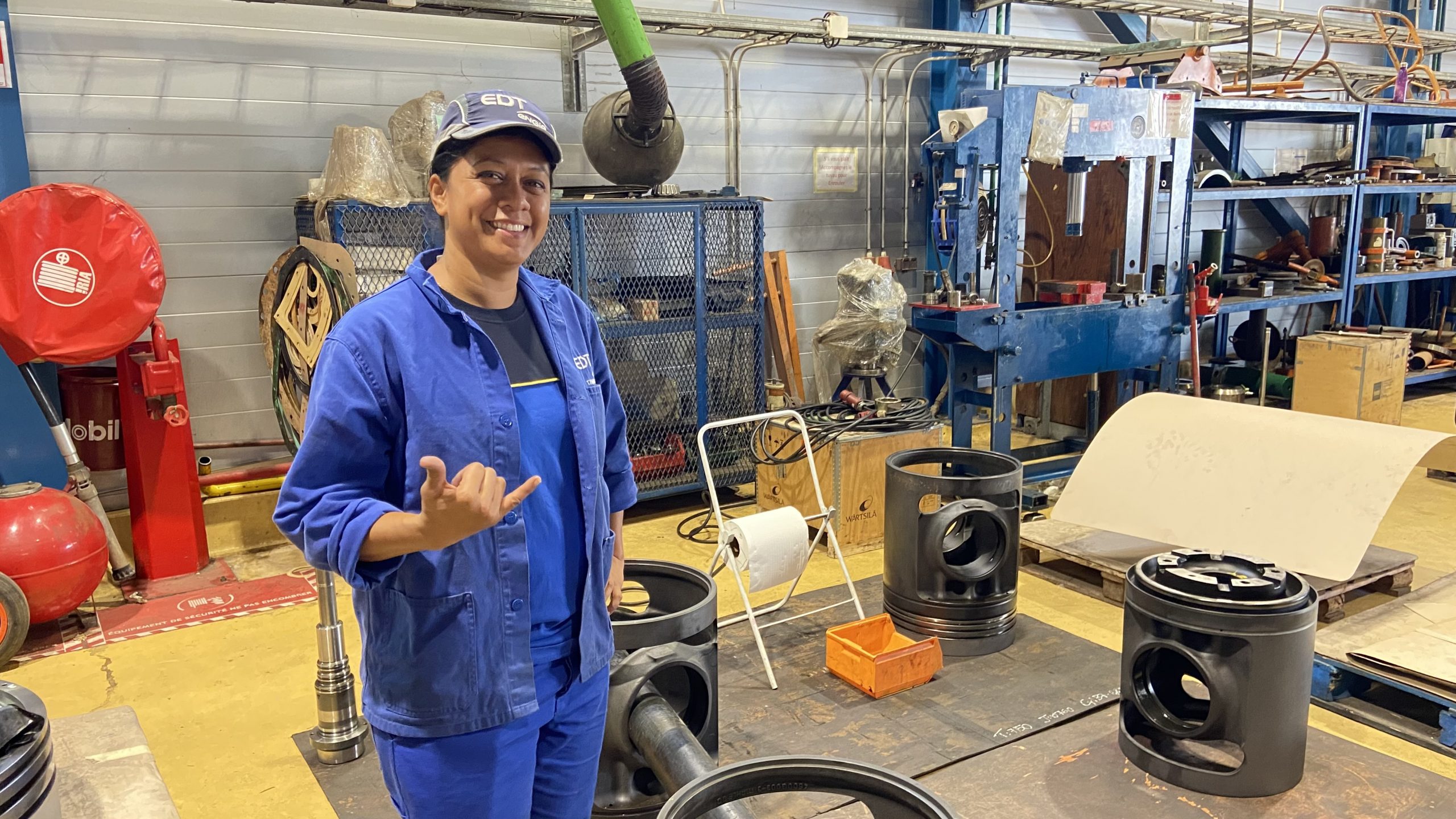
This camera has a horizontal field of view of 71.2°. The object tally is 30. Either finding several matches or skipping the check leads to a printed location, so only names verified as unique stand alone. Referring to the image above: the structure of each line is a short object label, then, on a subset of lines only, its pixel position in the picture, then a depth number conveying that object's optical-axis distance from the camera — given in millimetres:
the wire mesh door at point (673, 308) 5168
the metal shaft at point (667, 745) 2182
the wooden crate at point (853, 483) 4844
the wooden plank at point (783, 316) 6477
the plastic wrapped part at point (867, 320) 5477
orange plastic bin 3367
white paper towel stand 3475
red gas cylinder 3674
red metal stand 4324
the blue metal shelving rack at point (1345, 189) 6340
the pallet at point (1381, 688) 3057
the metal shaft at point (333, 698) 3020
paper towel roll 3410
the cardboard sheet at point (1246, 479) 3545
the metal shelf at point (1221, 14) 6984
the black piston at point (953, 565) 3660
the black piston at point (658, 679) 2396
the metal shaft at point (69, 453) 4145
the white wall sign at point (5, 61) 4016
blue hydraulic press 5047
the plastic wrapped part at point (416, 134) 4695
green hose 4586
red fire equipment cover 3914
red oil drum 4500
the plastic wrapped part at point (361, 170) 4520
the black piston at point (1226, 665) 2623
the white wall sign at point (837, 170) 6750
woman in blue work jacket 1501
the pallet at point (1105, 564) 3826
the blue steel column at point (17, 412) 4164
